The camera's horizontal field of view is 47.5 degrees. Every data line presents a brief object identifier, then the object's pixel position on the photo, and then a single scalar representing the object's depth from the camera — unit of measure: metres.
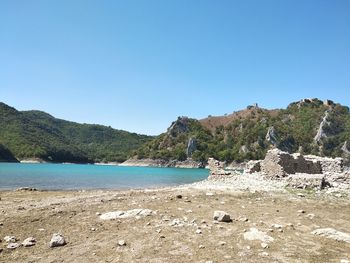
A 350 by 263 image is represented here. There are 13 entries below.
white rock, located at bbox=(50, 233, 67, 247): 10.49
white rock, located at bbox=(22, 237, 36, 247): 10.57
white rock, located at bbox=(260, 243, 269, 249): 10.12
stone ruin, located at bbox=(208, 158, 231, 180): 32.50
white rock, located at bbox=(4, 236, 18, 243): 10.95
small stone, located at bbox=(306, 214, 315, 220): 14.49
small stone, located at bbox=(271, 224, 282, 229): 12.39
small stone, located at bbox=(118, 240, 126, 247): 10.43
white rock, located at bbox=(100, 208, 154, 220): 13.84
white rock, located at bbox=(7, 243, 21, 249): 10.33
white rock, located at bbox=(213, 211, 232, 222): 13.21
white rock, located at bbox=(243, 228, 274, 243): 10.81
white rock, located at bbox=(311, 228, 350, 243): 11.20
